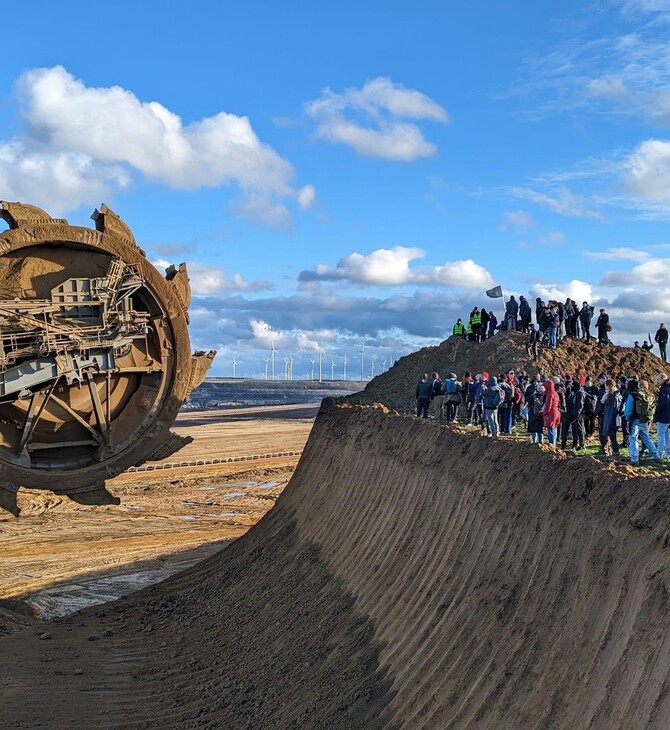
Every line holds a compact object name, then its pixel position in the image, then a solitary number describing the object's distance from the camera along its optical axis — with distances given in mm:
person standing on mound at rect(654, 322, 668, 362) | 23375
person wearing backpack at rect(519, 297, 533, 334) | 26609
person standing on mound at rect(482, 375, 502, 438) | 15555
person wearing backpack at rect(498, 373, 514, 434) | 16078
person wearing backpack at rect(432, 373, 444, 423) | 18625
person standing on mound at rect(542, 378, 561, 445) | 13906
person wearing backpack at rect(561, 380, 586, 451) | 14281
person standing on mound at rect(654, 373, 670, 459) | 12210
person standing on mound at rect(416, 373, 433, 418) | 18297
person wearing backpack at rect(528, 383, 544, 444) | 14062
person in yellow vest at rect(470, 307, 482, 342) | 27492
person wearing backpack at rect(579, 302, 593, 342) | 24984
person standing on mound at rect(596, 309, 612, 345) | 25266
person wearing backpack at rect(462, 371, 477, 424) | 19020
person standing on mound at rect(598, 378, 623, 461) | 13030
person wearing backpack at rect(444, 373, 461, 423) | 18156
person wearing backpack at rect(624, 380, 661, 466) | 12359
